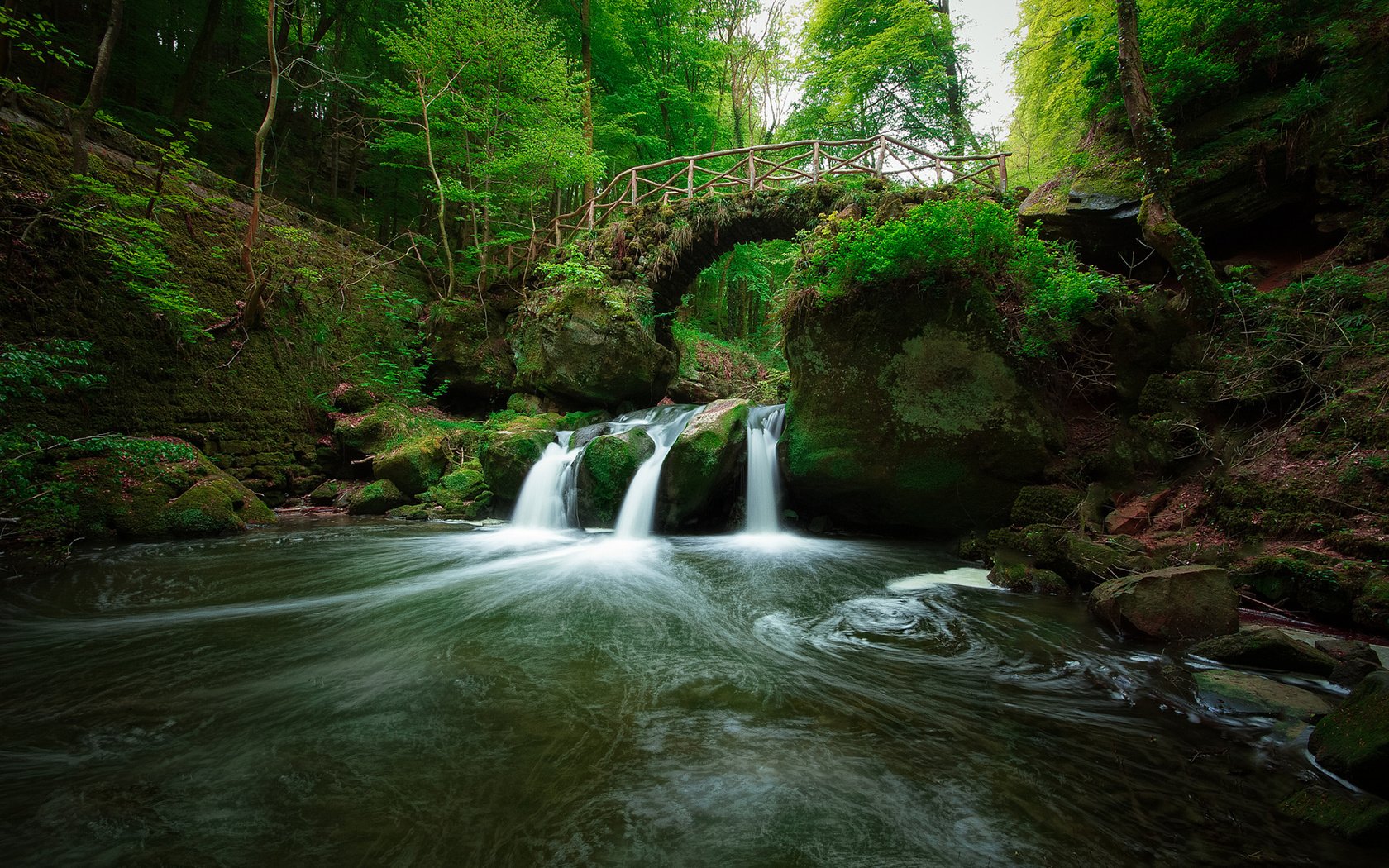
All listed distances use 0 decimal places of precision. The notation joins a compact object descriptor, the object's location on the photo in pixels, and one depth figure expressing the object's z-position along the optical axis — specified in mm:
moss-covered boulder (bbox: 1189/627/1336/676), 2789
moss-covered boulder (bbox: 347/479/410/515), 8906
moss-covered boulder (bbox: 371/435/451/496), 9414
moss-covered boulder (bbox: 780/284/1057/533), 6191
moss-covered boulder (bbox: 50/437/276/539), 5617
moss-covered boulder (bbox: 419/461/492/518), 9125
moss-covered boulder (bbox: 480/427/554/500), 8805
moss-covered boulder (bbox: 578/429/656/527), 8070
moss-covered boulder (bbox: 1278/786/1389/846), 1659
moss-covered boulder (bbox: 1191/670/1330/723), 2408
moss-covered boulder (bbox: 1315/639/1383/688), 2631
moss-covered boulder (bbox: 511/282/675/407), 10961
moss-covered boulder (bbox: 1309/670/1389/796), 1829
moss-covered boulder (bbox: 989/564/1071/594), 4656
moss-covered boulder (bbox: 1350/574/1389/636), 3129
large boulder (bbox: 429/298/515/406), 12711
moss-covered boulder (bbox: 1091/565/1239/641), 3352
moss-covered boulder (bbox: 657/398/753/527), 7473
